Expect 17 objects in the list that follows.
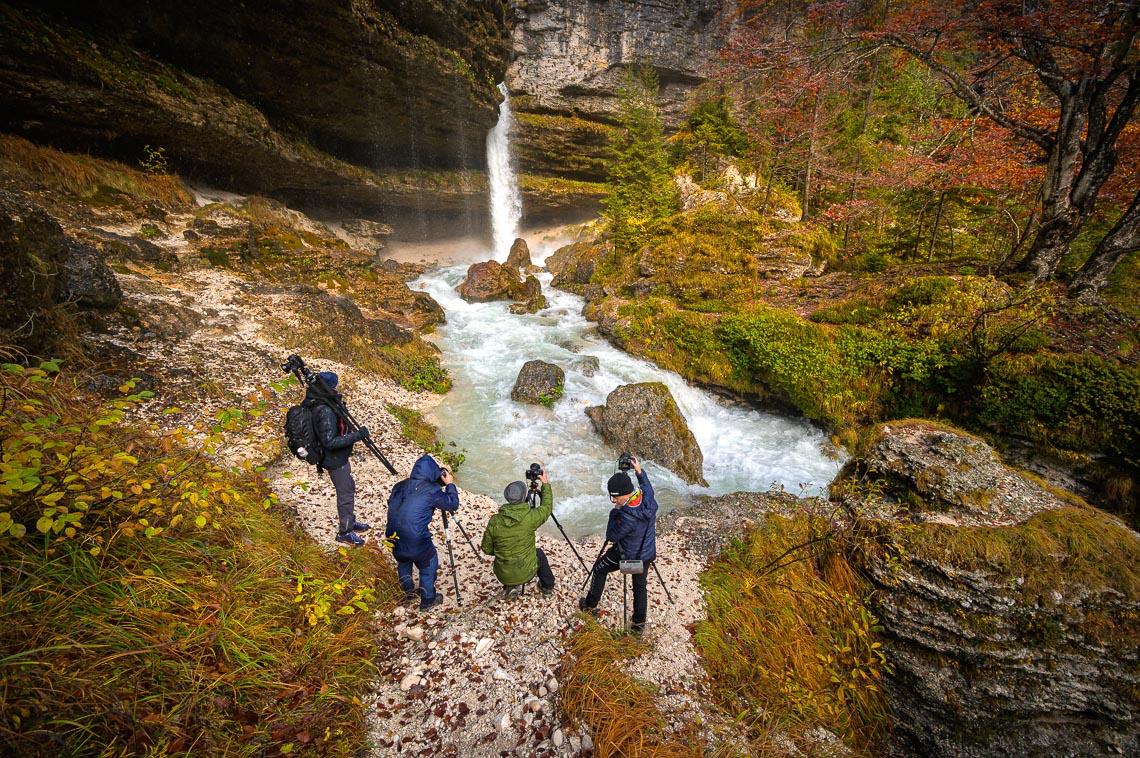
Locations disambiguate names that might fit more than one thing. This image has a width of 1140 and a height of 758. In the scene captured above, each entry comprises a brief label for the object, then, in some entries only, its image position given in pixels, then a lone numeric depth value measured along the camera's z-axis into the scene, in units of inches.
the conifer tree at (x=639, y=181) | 728.8
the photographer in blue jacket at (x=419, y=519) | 159.2
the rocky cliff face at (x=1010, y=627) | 138.9
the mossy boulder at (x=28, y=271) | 182.4
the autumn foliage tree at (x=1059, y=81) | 286.5
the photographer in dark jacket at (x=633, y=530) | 163.5
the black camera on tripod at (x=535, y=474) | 175.3
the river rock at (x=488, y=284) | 765.3
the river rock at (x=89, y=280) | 261.7
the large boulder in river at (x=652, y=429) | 360.2
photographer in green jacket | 164.7
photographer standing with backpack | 190.4
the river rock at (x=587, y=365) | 482.8
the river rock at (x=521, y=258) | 1016.0
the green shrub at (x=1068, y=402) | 253.4
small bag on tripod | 160.6
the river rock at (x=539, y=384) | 432.8
